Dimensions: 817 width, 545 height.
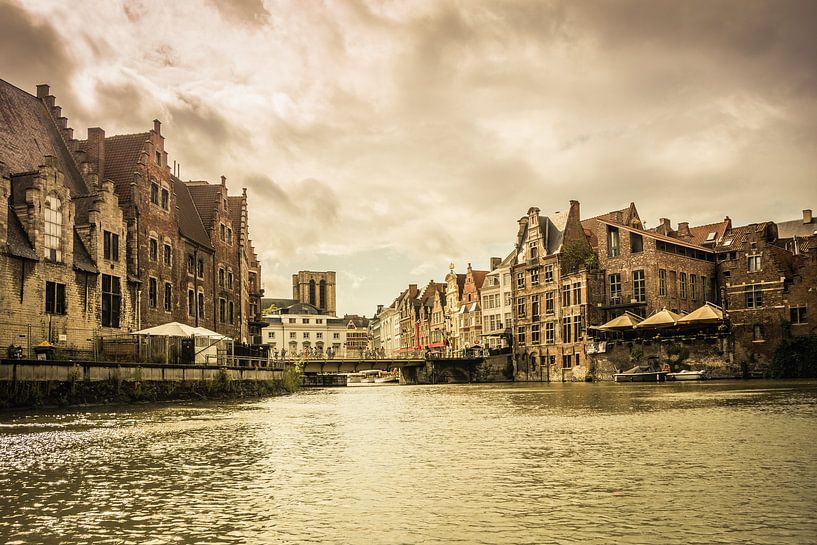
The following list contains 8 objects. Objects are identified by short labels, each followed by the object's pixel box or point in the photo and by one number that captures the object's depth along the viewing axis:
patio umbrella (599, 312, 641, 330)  69.49
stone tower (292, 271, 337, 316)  196.88
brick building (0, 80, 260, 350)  35.06
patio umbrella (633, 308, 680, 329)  65.31
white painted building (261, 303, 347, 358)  164.62
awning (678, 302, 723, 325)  63.62
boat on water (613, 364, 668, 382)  65.75
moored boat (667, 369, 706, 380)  63.59
